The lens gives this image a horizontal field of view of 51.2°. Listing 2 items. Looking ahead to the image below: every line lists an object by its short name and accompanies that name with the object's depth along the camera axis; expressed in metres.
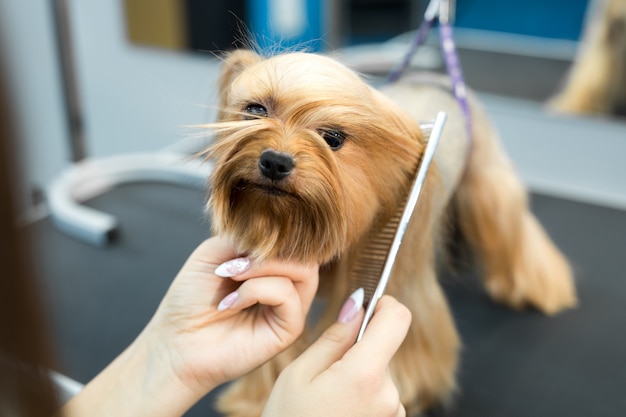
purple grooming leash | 0.90
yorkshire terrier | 0.57
